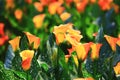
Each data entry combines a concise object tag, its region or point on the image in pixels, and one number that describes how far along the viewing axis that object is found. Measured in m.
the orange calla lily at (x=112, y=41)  2.44
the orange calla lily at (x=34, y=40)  2.63
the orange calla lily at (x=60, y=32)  2.49
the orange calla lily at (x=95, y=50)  2.37
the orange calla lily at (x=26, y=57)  2.30
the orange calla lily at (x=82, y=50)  2.31
